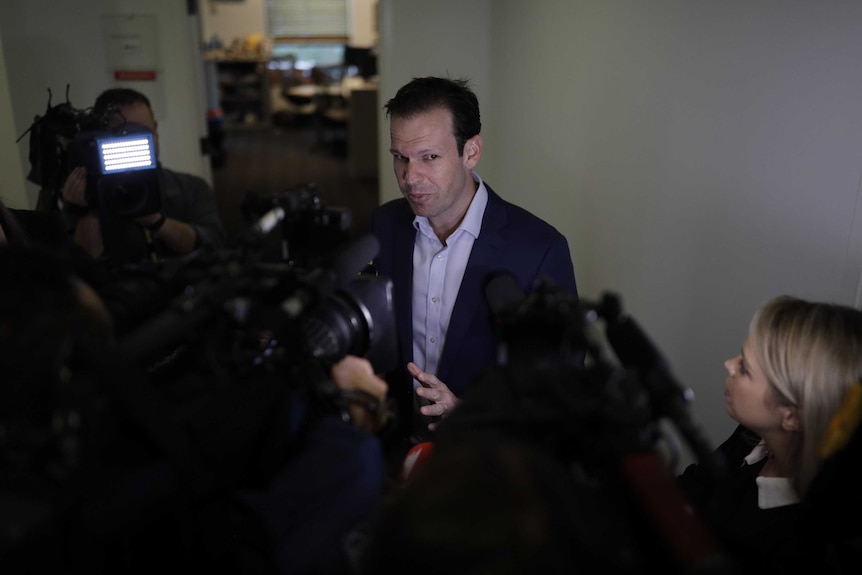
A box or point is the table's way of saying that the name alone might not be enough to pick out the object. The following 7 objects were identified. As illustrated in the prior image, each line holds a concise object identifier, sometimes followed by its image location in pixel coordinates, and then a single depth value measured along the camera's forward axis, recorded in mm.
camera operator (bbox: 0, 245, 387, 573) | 492
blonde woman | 971
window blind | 11820
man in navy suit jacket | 1545
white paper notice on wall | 3330
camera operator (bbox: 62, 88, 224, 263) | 2018
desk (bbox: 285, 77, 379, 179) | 7066
